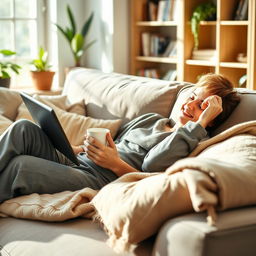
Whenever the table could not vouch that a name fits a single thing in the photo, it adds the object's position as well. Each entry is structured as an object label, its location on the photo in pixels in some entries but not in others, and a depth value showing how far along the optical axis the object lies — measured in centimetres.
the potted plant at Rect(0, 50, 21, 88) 417
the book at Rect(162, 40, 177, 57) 484
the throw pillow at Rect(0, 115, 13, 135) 291
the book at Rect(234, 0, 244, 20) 405
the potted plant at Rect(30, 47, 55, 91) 448
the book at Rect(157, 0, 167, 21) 476
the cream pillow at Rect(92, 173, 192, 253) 157
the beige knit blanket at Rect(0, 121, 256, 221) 152
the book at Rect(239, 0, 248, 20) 401
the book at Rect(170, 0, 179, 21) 459
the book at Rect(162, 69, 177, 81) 471
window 492
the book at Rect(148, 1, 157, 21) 488
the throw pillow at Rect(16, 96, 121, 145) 292
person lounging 217
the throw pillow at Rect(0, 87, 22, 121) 318
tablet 222
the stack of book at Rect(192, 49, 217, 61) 429
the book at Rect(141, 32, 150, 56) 498
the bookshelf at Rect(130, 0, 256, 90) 393
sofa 146
